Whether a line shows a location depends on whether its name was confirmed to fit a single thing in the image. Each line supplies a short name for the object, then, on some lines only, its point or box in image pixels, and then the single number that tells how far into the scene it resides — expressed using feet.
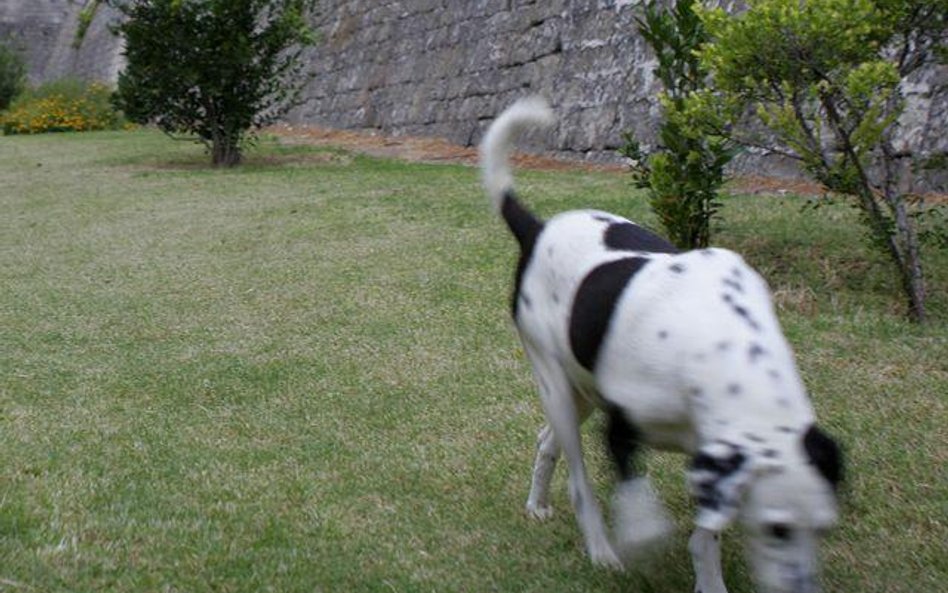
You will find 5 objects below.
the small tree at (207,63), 46.42
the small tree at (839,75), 19.15
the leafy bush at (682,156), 23.44
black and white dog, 8.00
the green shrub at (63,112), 74.95
